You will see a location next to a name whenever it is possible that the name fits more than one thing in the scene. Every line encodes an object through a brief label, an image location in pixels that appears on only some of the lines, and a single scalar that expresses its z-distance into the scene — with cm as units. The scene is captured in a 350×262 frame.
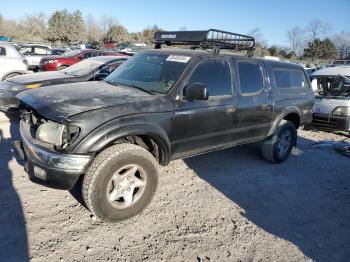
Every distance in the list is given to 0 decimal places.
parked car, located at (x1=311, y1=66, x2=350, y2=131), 795
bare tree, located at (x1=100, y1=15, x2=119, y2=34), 7651
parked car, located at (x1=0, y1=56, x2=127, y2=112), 613
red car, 1239
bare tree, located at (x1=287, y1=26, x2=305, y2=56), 4843
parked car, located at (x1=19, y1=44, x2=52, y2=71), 1484
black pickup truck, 302
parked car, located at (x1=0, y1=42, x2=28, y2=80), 965
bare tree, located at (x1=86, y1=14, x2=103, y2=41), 6938
